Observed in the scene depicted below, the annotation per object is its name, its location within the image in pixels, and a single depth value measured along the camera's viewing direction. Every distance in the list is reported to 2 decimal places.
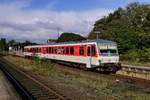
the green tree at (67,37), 43.46
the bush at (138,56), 18.32
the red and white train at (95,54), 11.24
